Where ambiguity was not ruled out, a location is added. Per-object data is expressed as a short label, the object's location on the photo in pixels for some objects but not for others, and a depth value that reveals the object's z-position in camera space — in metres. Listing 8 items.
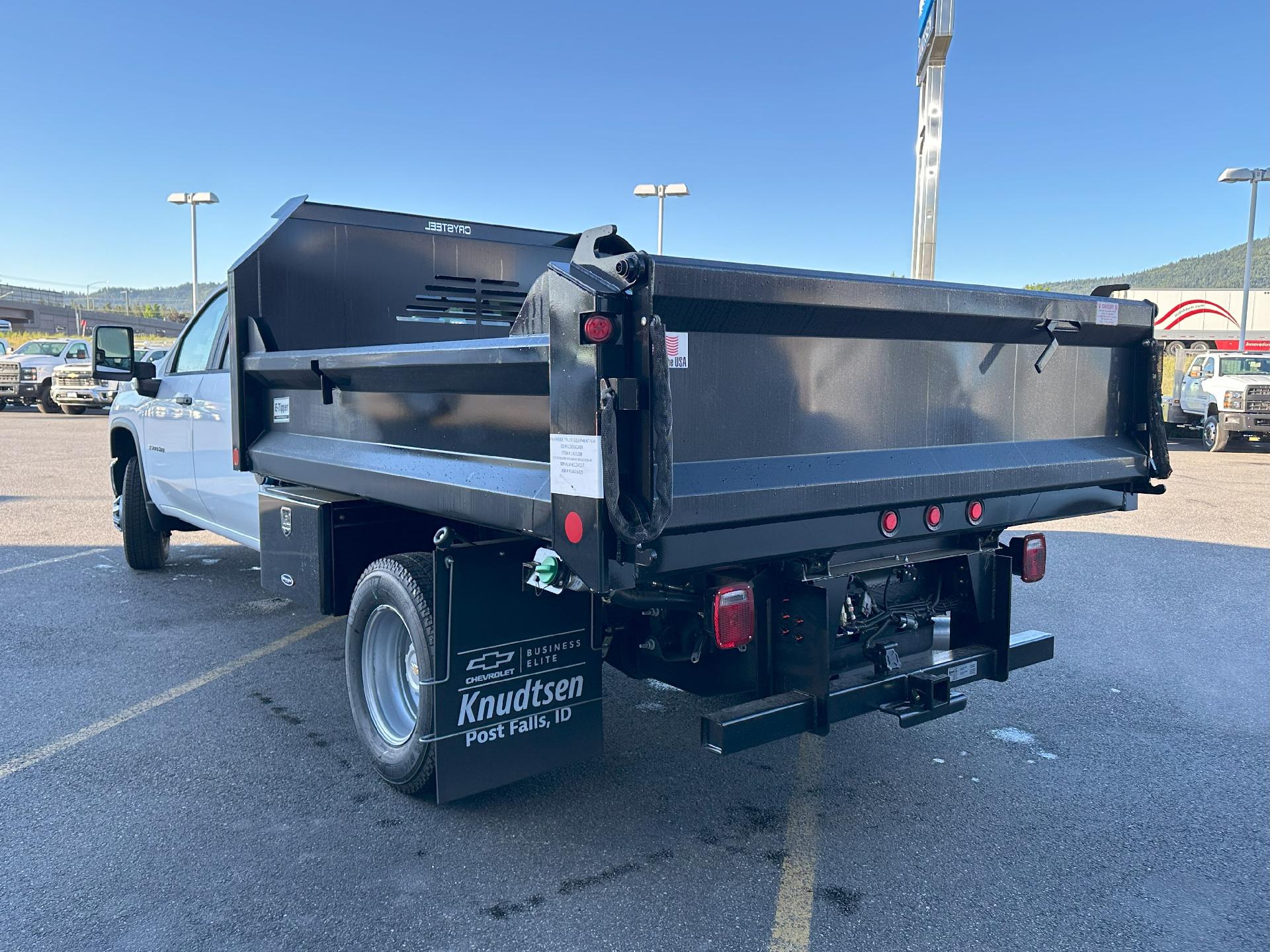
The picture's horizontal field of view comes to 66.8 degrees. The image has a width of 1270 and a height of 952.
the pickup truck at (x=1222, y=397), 18.47
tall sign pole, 10.52
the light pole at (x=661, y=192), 24.25
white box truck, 44.69
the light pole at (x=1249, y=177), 24.81
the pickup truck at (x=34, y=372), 26.14
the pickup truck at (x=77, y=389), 25.16
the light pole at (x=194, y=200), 28.22
